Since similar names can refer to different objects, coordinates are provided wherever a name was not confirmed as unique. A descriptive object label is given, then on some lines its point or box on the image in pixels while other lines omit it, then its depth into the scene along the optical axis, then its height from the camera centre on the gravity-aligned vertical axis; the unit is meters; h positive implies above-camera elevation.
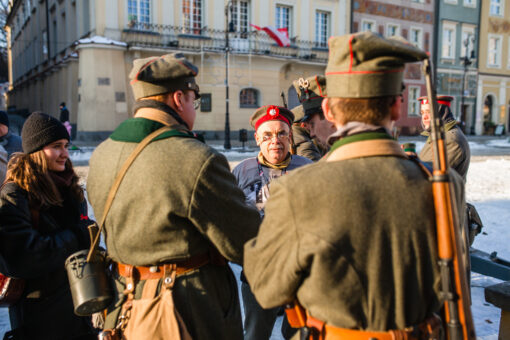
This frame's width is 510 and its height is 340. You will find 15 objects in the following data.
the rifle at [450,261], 1.40 -0.45
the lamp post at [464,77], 29.47 +2.92
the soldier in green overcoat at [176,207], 1.82 -0.37
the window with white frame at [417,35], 28.95 +5.51
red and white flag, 20.97 +3.98
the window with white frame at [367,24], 26.56 +5.73
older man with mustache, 3.06 -0.37
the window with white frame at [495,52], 33.28 +5.03
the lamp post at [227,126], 18.86 -0.40
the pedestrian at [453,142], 3.91 -0.21
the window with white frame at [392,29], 27.97 +5.73
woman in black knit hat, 2.50 -0.67
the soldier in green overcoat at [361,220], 1.39 -0.33
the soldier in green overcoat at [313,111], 3.87 +0.06
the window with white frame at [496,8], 32.97 +8.35
